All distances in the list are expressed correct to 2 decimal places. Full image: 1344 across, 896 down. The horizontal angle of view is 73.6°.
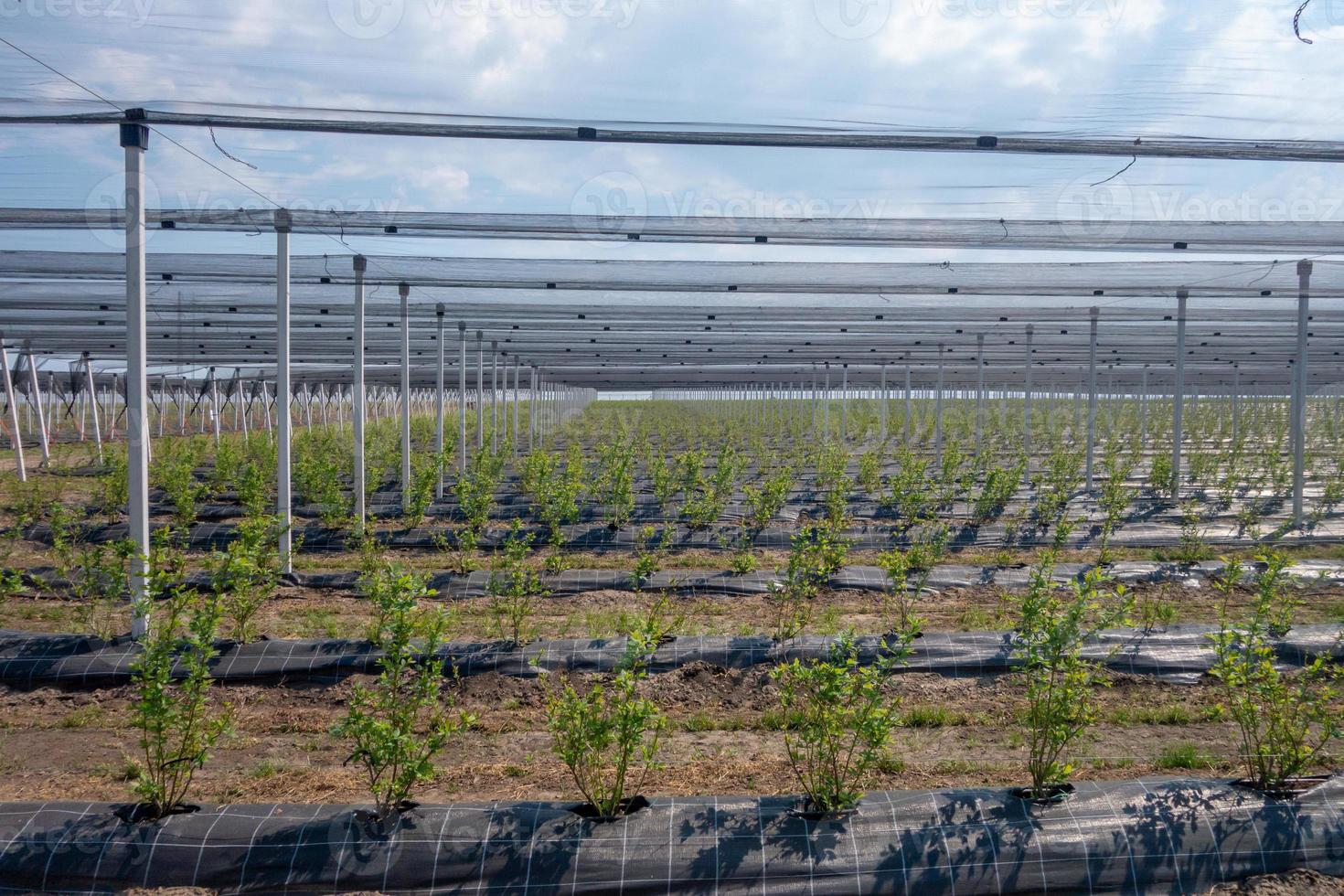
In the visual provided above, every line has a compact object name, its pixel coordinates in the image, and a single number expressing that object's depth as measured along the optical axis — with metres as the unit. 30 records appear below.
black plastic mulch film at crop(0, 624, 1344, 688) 5.77
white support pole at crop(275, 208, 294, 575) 7.70
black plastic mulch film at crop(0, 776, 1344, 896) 3.33
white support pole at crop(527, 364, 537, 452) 20.77
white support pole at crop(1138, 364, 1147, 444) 21.77
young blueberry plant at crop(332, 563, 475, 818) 3.46
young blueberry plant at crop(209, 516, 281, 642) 4.37
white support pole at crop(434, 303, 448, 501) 12.42
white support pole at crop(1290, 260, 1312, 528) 9.76
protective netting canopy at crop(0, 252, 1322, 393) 9.96
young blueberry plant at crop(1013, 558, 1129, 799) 3.70
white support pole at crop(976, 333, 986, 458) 16.28
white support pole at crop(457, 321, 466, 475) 13.79
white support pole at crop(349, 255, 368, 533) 9.66
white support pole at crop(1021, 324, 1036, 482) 15.02
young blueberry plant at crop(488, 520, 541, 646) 6.21
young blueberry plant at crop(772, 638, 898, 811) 3.53
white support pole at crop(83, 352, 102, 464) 19.35
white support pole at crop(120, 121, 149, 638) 5.56
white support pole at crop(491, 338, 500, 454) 16.70
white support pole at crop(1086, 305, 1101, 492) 13.18
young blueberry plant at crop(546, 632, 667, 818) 3.46
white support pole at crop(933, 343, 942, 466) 18.05
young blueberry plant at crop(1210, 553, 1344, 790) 3.68
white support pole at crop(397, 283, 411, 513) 10.81
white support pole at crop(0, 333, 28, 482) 13.53
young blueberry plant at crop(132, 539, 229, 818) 3.54
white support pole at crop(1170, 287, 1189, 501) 12.16
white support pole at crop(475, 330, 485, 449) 15.64
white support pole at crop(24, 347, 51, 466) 17.86
